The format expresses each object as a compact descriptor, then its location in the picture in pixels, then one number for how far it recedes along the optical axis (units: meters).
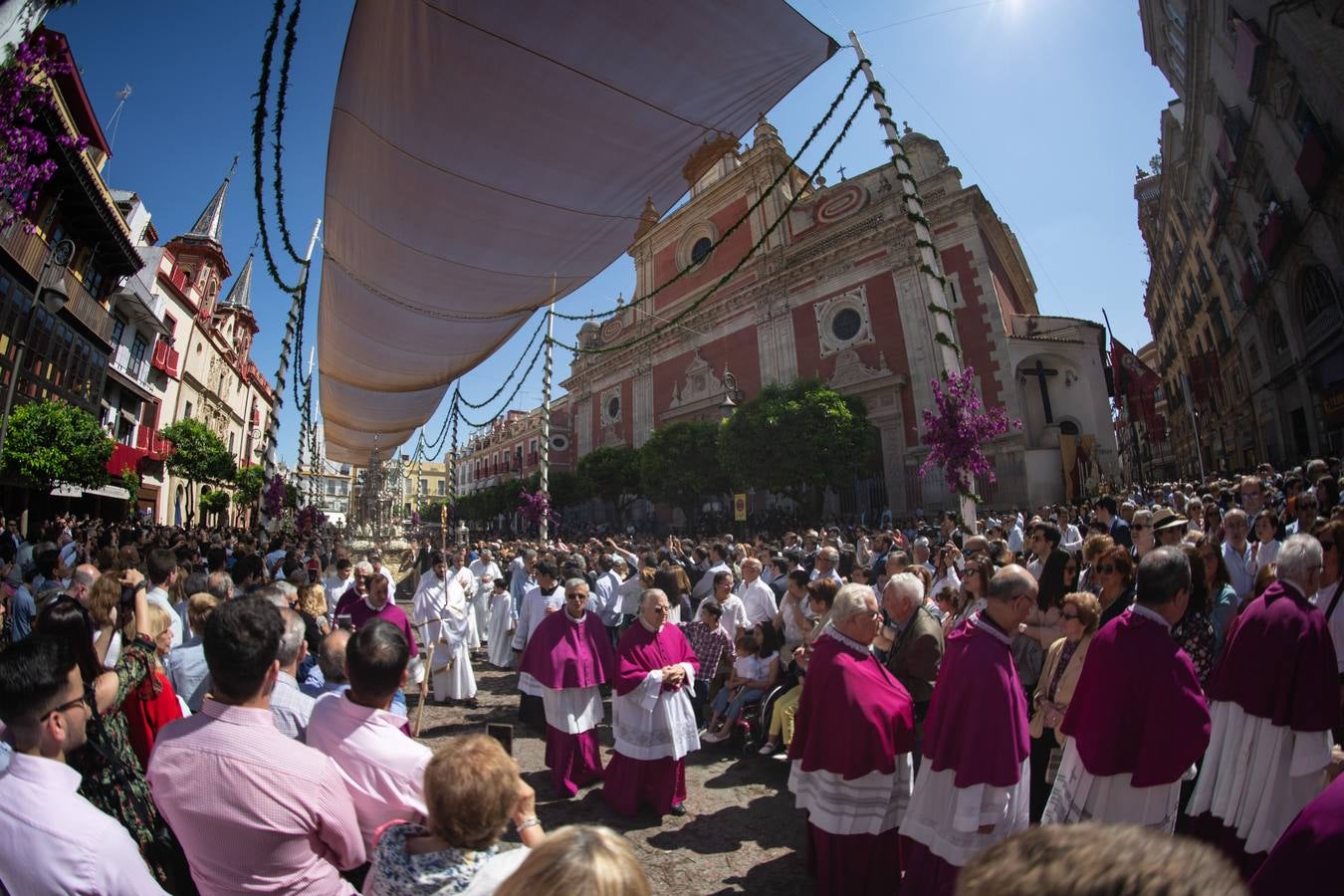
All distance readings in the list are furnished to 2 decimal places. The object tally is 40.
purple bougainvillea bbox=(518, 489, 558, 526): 13.27
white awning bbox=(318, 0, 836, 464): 3.36
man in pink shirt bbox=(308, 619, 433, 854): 2.15
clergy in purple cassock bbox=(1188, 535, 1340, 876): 2.83
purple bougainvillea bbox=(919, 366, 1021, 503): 7.88
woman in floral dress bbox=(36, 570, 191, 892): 2.27
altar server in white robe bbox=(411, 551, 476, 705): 7.90
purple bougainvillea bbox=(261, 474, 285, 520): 9.78
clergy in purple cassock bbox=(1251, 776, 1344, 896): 1.00
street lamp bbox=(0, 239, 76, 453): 9.84
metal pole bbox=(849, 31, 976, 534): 7.22
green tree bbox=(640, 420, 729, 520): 26.88
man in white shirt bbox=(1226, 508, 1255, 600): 5.95
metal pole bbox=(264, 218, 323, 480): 10.02
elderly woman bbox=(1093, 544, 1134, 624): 3.50
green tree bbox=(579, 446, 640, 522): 33.00
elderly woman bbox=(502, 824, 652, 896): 1.04
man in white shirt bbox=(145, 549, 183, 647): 4.93
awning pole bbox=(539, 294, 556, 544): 12.66
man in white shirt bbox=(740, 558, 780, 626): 7.20
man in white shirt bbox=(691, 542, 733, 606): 8.82
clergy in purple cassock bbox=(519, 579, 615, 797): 5.17
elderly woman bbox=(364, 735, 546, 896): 1.57
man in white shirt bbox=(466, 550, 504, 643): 11.14
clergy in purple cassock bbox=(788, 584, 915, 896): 3.15
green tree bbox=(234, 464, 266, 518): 29.65
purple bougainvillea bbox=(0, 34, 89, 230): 3.68
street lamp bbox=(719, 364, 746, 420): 26.17
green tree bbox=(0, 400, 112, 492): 13.58
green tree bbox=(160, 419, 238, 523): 23.72
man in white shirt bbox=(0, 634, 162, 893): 1.46
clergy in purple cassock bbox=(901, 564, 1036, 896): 2.78
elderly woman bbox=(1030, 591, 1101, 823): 3.31
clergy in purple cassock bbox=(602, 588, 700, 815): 4.68
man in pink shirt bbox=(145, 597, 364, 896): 1.71
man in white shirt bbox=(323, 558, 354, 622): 8.29
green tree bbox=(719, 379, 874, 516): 22.16
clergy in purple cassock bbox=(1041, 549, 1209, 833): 2.62
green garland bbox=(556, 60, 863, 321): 7.27
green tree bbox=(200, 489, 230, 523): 30.56
